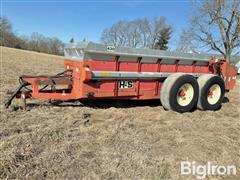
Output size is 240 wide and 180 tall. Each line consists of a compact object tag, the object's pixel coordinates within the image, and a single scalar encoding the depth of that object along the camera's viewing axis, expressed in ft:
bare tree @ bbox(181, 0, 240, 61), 57.18
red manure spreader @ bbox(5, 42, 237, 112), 11.30
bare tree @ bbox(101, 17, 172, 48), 124.49
